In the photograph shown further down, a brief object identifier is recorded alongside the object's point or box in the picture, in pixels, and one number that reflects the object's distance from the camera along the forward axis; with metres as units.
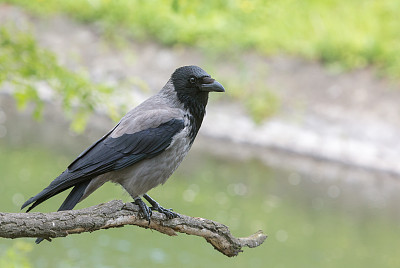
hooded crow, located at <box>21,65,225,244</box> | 8.23
